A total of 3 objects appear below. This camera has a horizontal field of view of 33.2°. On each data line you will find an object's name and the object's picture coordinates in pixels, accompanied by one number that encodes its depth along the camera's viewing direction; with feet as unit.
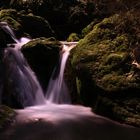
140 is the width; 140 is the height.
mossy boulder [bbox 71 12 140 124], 25.64
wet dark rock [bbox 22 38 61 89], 33.08
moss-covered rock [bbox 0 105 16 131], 23.77
